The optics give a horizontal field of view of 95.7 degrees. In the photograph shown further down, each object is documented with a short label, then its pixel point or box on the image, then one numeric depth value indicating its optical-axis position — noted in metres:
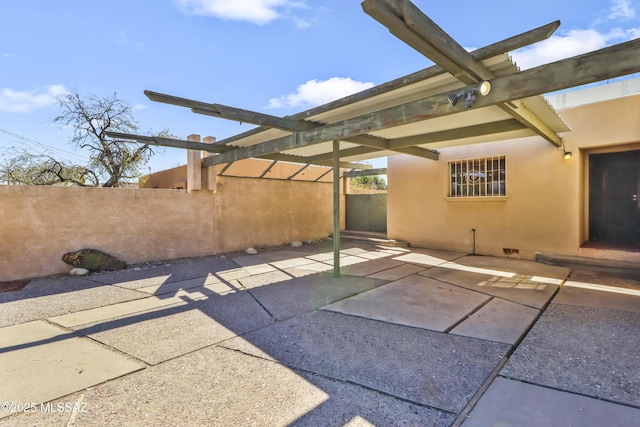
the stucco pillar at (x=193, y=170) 8.05
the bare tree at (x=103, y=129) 10.27
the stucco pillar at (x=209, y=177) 8.35
